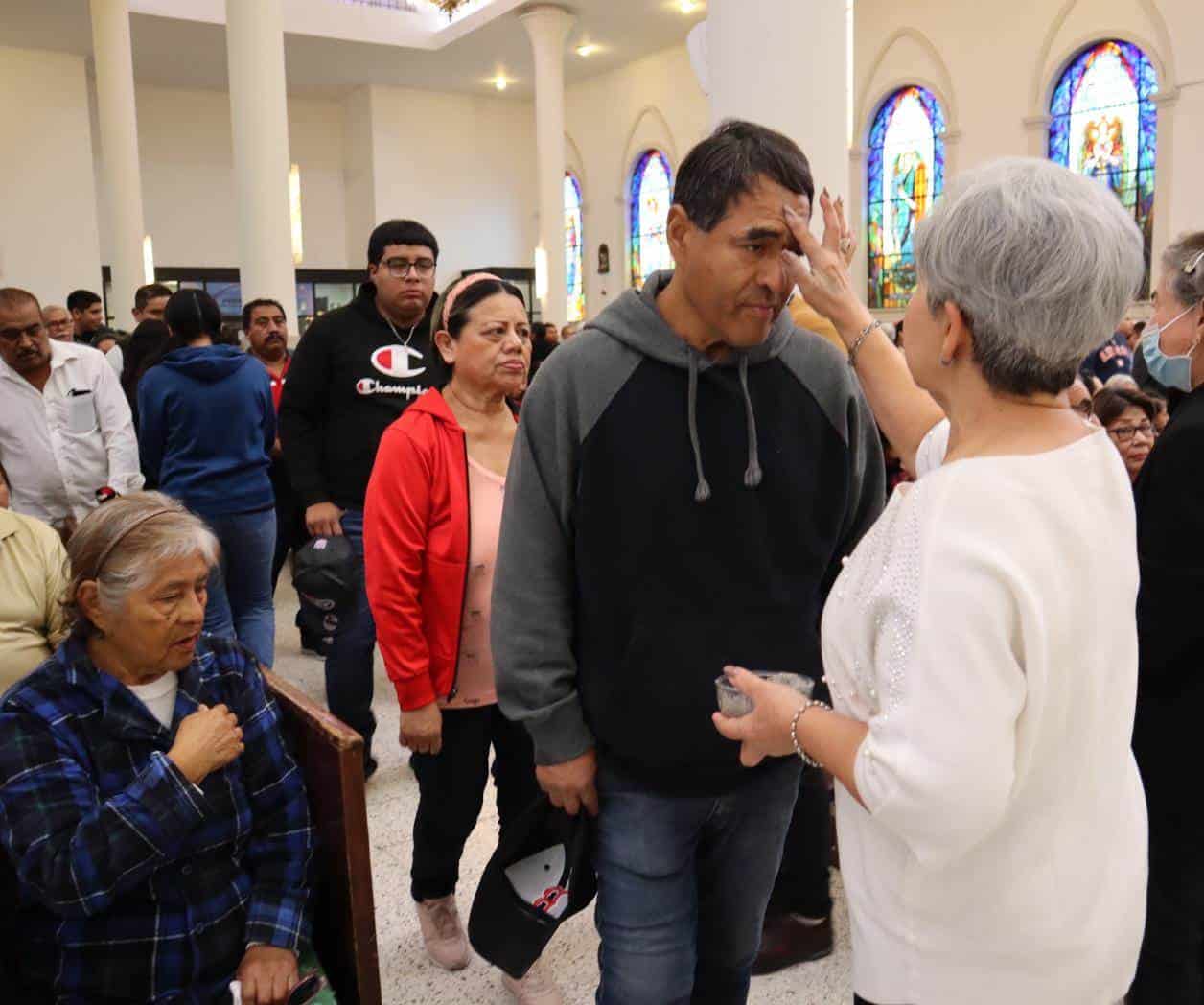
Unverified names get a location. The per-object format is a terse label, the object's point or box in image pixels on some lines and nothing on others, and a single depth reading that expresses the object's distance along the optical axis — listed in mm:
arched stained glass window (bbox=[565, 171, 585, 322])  19734
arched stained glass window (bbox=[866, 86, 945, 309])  13906
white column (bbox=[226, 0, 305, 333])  9719
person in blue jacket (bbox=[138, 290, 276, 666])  3887
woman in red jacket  2393
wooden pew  1824
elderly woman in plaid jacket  1665
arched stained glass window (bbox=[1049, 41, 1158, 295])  11852
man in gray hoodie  1584
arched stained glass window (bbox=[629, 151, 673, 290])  17938
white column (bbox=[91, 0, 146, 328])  11789
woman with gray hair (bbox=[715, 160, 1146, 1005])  1068
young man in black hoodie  3449
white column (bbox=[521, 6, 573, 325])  14523
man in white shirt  3738
